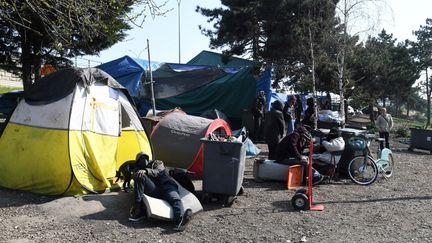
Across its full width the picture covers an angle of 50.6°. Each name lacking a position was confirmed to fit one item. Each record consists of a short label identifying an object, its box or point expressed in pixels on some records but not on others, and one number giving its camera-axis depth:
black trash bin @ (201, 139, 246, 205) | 6.90
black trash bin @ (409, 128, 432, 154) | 15.49
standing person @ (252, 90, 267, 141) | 15.20
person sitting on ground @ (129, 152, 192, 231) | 6.09
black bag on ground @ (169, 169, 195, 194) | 7.08
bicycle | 8.98
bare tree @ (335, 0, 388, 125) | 16.49
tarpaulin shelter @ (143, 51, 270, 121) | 16.33
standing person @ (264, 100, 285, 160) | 10.36
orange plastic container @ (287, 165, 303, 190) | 8.45
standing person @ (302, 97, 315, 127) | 15.14
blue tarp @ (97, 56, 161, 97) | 16.77
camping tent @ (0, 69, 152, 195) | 7.27
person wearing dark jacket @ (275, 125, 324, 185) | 8.67
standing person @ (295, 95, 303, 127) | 19.31
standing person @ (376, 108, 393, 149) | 13.90
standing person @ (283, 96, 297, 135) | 14.06
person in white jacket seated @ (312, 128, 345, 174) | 8.86
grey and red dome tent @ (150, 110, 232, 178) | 9.20
